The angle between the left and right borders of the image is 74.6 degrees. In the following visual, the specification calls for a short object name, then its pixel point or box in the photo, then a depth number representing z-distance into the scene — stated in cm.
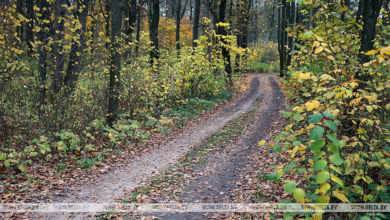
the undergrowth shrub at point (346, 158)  267
